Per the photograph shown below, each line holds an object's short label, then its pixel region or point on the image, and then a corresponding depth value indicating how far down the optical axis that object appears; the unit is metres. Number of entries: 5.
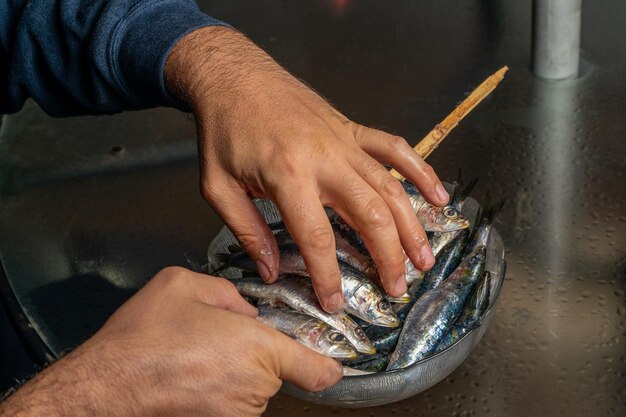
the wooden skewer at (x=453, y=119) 0.97
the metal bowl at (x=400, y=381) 0.86
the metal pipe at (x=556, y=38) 1.11
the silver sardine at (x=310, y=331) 0.87
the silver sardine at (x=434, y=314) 0.89
